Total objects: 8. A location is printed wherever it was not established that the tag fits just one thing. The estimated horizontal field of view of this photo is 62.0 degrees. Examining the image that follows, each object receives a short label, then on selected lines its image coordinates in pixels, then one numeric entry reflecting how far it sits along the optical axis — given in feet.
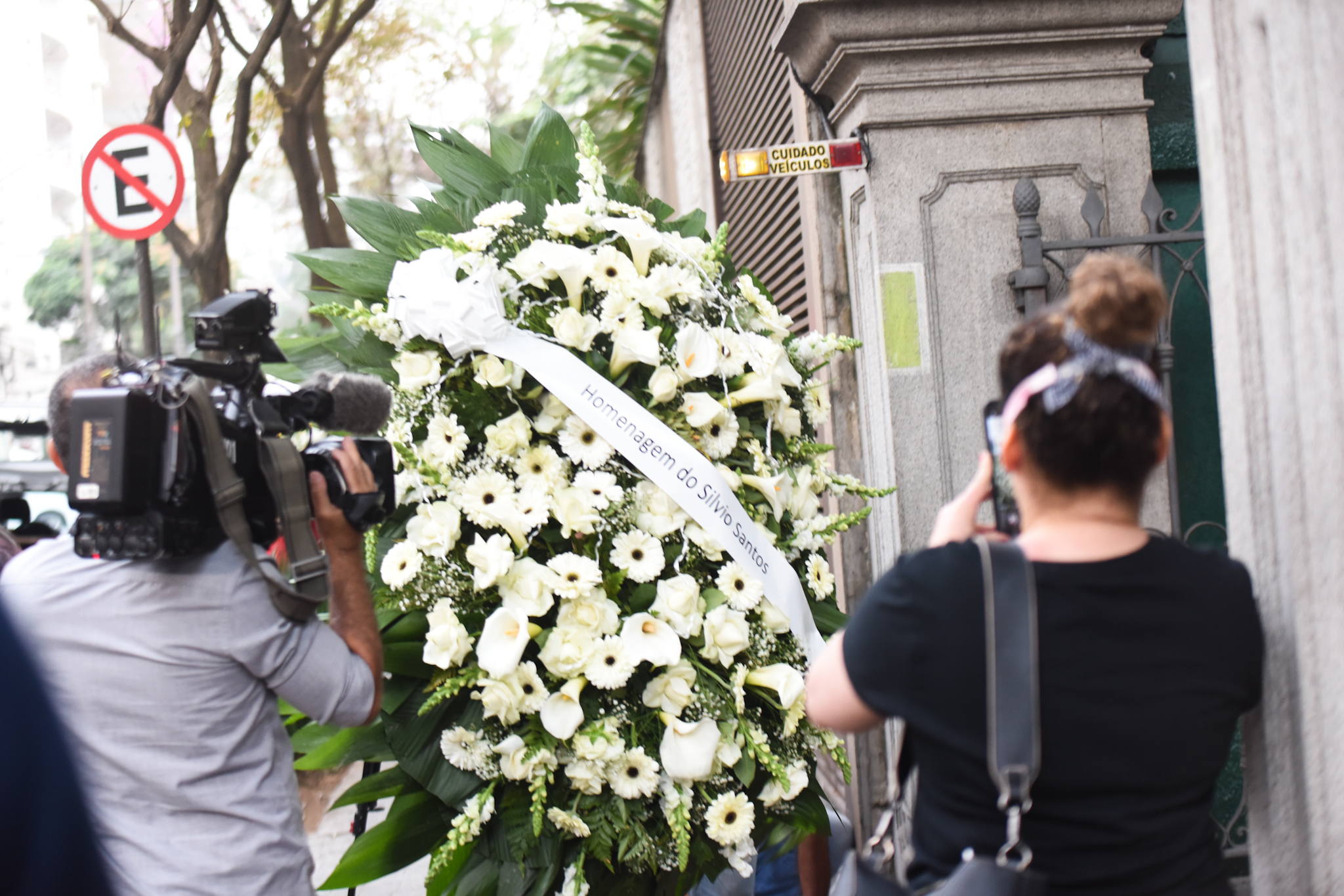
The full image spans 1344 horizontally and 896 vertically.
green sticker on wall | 12.66
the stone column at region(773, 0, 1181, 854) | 12.56
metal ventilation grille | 17.74
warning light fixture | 11.97
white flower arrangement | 6.75
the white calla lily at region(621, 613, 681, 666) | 6.73
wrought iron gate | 11.96
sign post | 19.22
